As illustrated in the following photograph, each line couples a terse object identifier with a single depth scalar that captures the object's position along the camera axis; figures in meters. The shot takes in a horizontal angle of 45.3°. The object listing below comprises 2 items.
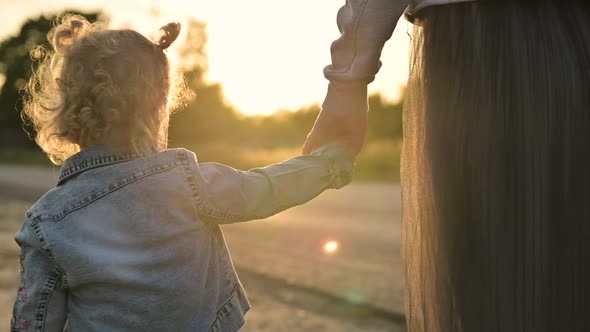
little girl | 1.68
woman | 1.46
